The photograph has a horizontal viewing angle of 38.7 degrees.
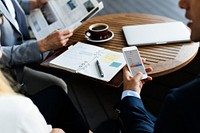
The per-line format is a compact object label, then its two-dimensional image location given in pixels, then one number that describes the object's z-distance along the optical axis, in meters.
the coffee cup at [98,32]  1.36
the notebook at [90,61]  1.17
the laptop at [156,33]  1.32
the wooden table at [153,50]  1.18
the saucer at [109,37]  1.37
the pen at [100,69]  1.14
